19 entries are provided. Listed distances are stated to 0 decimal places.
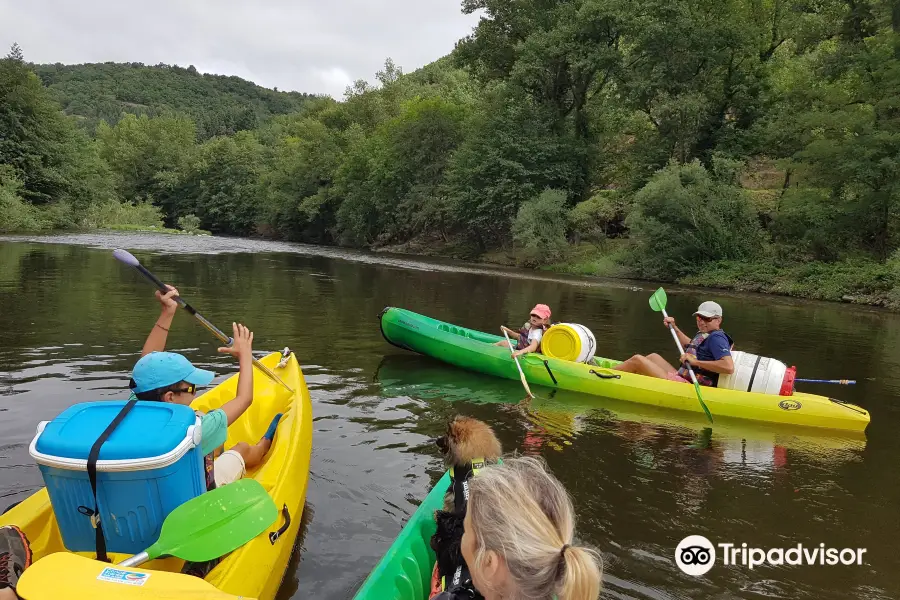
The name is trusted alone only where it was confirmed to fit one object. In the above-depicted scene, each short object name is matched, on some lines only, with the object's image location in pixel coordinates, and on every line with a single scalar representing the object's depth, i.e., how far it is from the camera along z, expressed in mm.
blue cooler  2389
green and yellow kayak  6789
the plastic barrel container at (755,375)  7000
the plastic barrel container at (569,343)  8070
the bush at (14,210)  31234
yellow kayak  2002
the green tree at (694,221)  22500
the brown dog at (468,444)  3252
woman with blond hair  1483
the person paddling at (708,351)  6977
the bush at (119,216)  39875
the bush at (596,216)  28000
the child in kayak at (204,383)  2930
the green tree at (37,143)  35688
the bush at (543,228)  27391
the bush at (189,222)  53225
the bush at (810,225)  20703
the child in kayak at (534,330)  8328
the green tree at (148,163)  61344
